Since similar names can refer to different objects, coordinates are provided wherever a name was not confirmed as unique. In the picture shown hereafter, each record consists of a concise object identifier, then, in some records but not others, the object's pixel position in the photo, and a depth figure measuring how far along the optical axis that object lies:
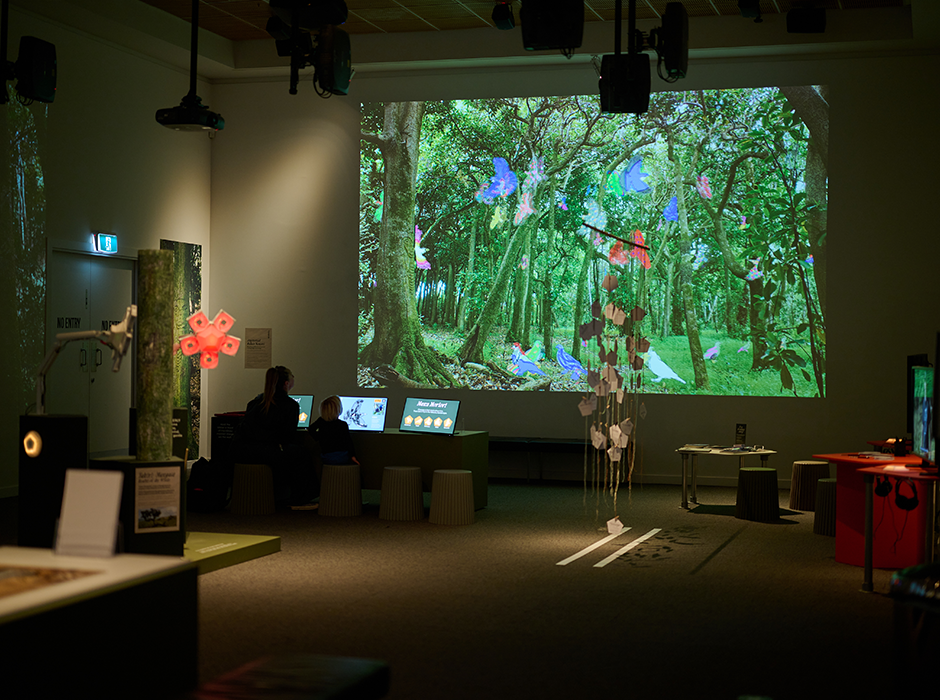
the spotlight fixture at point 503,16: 9.49
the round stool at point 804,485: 9.25
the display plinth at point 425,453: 8.45
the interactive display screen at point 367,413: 8.83
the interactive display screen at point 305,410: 9.24
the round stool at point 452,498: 8.02
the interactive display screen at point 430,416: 8.58
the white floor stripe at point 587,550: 6.65
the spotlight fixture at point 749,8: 9.36
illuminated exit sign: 10.24
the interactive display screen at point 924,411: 5.79
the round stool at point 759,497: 8.49
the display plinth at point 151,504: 5.60
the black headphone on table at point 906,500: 6.39
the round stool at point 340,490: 8.36
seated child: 8.52
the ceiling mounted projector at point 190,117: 7.88
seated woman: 8.49
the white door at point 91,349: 9.78
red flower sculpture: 6.91
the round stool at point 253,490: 8.40
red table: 6.42
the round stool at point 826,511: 7.89
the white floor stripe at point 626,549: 6.59
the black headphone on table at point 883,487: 6.43
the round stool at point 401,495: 8.20
